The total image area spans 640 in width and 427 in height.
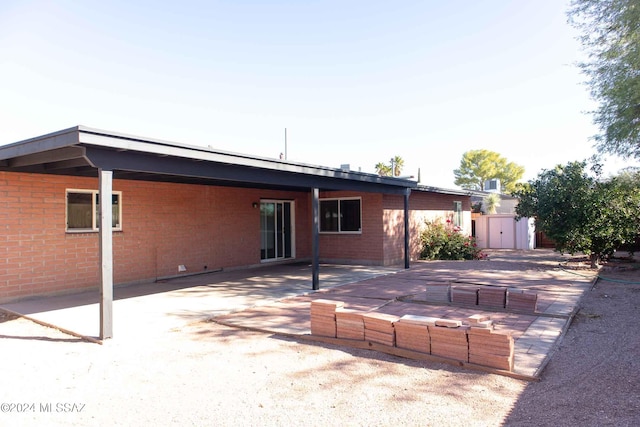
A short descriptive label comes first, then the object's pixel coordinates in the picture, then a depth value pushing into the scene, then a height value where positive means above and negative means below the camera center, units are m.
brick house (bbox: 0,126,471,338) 6.23 +0.28
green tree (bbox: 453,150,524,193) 51.50 +6.47
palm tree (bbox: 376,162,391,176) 36.50 +4.76
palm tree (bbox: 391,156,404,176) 37.90 +5.29
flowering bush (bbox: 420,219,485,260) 16.36 -0.93
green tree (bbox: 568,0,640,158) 9.43 +3.77
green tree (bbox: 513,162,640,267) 12.63 +0.30
